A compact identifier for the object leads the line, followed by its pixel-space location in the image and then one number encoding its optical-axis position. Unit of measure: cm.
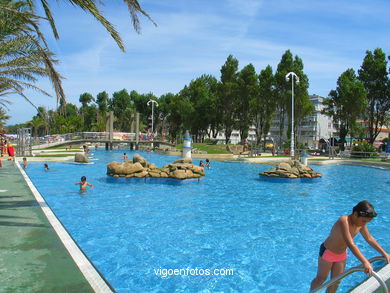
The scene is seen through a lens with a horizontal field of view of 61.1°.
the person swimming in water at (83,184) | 1485
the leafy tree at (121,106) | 8919
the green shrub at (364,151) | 3516
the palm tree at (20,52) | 860
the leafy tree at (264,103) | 4828
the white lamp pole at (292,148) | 3706
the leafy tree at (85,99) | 9981
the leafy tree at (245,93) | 5192
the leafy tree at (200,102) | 5878
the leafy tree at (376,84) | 4362
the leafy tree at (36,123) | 8269
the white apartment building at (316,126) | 8966
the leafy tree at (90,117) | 9069
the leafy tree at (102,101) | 9125
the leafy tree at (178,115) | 5947
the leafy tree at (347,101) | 4275
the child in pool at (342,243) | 396
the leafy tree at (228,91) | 5359
